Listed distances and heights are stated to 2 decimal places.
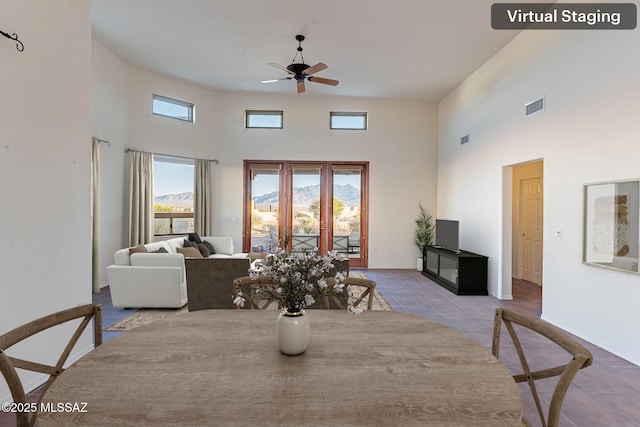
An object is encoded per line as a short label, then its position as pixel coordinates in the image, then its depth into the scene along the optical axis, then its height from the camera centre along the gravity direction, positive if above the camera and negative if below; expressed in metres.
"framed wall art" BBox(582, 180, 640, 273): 2.96 -0.10
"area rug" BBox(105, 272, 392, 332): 3.63 -1.30
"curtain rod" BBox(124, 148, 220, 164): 6.03 +1.16
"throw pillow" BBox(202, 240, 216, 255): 6.32 -0.70
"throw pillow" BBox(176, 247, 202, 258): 5.11 -0.64
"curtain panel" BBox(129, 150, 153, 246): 5.90 +0.23
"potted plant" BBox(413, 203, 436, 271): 7.39 -0.40
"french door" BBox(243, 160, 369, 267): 7.54 +0.20
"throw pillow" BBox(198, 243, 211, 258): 5.85 -0.71
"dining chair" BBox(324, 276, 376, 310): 2.04 -0.46
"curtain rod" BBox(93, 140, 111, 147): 5.11 +1.17
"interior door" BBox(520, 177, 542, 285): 6.11 -0.30
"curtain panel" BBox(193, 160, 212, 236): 6.98 +0.33
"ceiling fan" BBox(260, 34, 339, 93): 4.50 +2.02
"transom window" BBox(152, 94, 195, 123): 6.52 +2.18
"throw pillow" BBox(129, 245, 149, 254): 4.38 -0.53
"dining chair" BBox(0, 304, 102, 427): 1.10 -0.52
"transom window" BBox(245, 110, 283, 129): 7.49 +2.18
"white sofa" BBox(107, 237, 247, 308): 4.11 -0.88
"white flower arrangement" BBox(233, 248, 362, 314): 1.23 -0.25
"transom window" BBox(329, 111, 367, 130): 7.59 +2.20
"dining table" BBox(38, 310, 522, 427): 0.89 -0.56
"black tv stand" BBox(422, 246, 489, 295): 5.32 -1.01
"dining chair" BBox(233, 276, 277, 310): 1.95 -0.46
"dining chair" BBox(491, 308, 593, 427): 1.07 -0.52
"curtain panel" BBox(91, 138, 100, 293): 5.01 -0.09
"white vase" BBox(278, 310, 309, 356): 1.23 -0.47
